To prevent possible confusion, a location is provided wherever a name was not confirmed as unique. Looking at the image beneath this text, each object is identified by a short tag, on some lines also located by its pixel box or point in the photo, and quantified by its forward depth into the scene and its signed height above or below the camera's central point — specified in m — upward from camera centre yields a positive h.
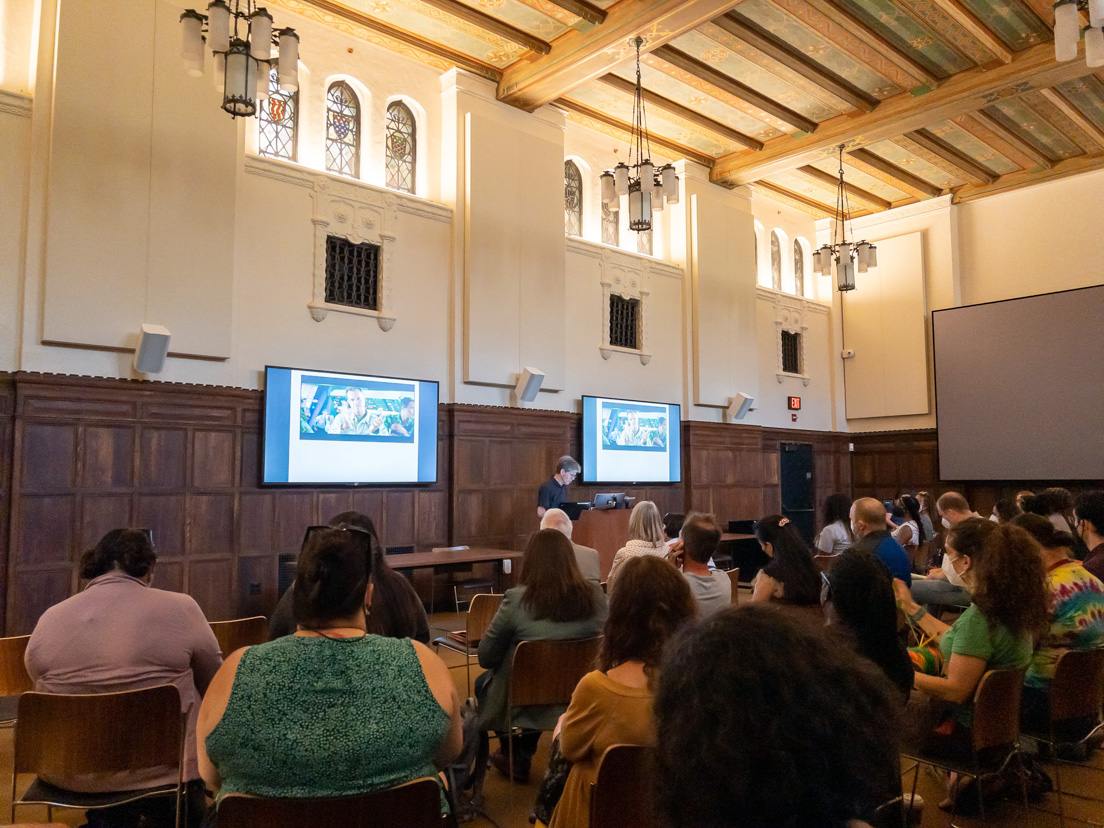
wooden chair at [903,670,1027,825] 2.60 -0.93
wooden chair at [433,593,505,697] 4.07 -0.87
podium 7.48 -0.68
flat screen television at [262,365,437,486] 7.04 +0.35
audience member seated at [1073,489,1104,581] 3.94 -0.31
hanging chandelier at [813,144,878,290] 10.12 +2.76
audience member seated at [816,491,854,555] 6.01 -0.52
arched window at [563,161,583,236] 10.11 +3.55
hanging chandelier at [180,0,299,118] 4.74 +2.62
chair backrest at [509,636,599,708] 3.00 -0.83
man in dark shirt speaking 8.20 -0.24
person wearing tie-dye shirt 3.10 -0.68
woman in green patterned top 1.57 -0.53
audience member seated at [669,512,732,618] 3.55 -0.50
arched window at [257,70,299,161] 7.51 +3.42
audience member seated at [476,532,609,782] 3.12 -0.63
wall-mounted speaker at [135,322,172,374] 6.24 +0.96
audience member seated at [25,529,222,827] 2.49 -0.61
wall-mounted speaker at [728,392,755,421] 11.41 +0.87
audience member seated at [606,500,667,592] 4.60 -0.43
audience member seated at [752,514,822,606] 3.21 -0.48
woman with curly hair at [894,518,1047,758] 2.72 -0.62
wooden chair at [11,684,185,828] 2.23 -0.81
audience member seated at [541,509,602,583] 4.52 -0.58
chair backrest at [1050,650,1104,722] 2.88 -0.86
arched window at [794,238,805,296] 13.52 +3.48
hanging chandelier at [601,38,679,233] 6.97 +2.60
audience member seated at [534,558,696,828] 1.97 -0.59
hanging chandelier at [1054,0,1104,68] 5.34 +3.02
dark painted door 12.80 -0.40
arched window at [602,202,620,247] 10.43 +3.28
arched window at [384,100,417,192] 8.41 +3.56
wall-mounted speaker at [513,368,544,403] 8.77 +0.92
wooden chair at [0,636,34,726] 3.03 -0.82
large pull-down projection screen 10.52 +1.09
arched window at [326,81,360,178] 7.98 +3.55
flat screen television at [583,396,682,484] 9.60 +0.28
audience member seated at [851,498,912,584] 3.97 -0.40
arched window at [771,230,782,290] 13.09 +3.50
